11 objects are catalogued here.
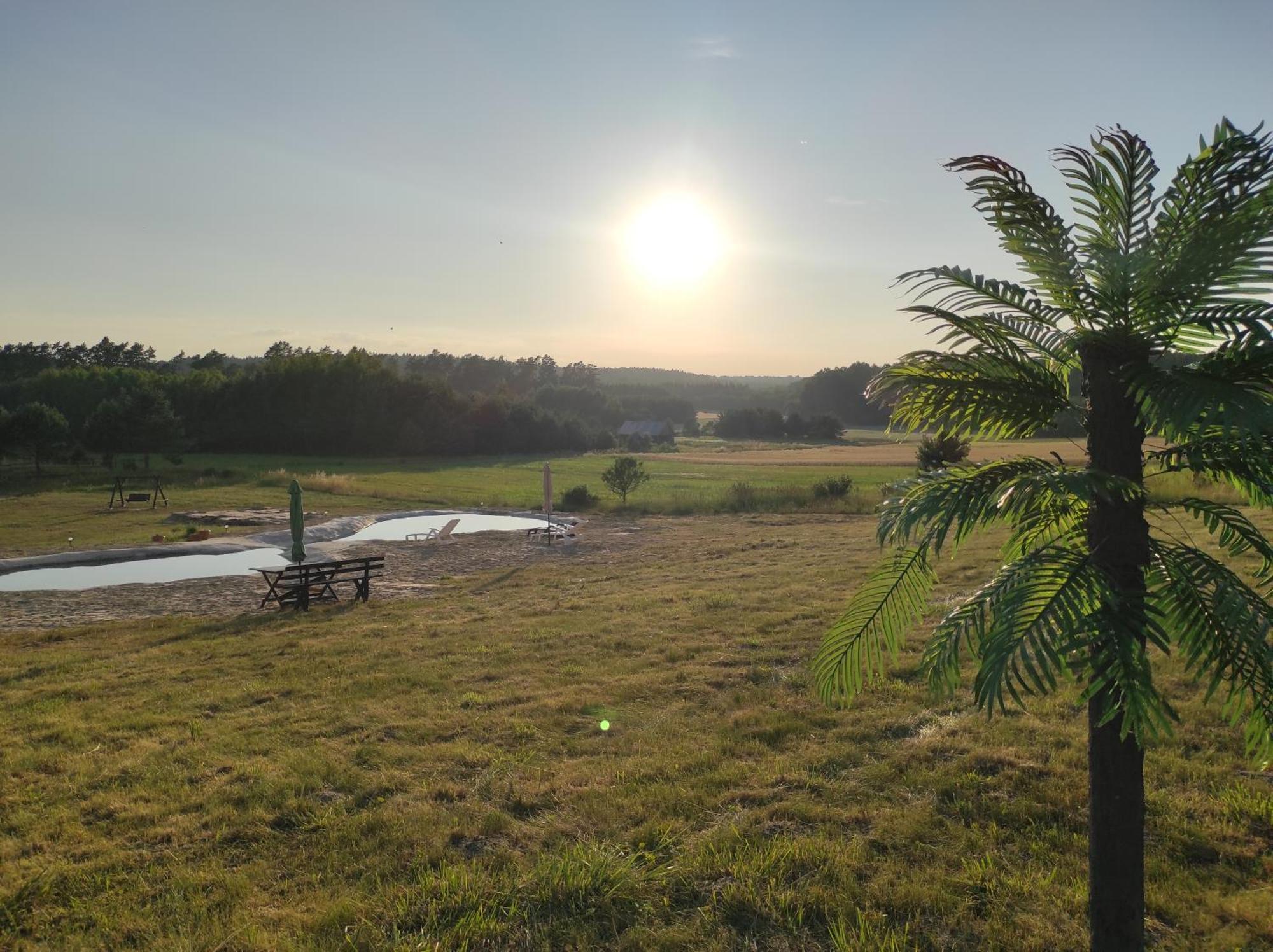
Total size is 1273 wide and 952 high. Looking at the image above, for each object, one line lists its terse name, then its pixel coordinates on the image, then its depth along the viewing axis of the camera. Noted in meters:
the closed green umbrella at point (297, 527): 16.83
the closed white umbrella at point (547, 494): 23.23
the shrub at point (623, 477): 31.75
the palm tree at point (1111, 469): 2.17
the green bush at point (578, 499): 32.12
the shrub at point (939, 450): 21.33
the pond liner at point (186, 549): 18.83
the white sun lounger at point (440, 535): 23.73
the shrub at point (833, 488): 31.28
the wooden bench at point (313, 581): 14.17
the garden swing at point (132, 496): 30.58
